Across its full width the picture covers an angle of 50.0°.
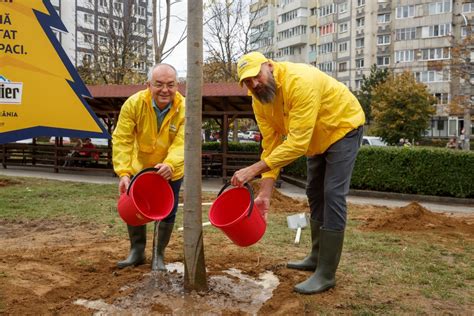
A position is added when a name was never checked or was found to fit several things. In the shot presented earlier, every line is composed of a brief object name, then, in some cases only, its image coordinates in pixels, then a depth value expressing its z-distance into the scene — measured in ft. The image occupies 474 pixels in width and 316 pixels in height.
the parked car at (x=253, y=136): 152.15
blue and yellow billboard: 20.59
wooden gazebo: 44.70
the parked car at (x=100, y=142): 105.20
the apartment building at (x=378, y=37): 173.17
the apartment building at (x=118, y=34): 78.18
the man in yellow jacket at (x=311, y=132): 11.12
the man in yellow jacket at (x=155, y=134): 12.93
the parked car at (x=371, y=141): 82.77
